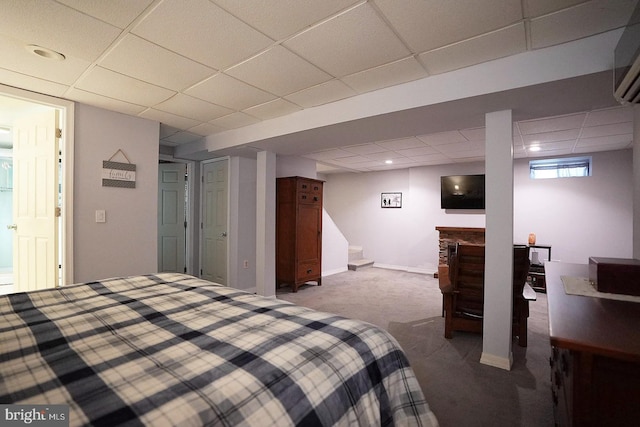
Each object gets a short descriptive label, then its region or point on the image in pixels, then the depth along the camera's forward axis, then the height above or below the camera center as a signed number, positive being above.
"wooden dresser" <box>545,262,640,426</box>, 0.89 -0.50
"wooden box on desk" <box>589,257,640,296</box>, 1.41 -0.31
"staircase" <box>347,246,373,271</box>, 6.61 -1.14
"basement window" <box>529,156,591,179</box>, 4.92 +0.84
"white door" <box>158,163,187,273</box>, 5.11 -0.10
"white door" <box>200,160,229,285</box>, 4.77 -0.14
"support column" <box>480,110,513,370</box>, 2.35 -0.25
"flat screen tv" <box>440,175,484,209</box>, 5.71 +0.46
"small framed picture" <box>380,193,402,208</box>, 6.84 +0.33
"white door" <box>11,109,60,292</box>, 2.87 +0.11
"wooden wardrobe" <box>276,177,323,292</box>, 4.73 -0.31
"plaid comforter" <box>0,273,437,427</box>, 0.72 -0.47
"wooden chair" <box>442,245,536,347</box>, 2.69 -0.77
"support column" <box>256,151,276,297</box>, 4.20 -0.12
